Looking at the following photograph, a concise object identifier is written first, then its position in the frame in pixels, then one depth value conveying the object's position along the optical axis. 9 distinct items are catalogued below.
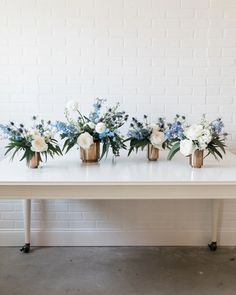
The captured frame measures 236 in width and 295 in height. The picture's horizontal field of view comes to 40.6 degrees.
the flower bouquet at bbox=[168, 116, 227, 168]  1.90
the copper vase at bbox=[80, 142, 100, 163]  2.05
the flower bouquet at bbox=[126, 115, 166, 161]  2.10
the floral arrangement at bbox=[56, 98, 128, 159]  1.98
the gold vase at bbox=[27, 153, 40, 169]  1.91
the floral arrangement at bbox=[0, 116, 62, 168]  1.87
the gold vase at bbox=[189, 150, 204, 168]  1.95
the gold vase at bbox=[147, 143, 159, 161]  2.15
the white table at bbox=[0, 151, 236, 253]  1.67
